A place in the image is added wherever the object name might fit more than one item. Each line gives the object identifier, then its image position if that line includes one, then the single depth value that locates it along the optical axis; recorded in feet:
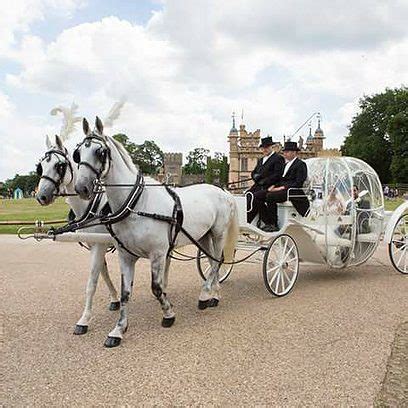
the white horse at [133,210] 16.58
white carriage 25.05
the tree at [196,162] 350.02
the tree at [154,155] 284.67
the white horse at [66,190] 17.78
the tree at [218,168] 276.21
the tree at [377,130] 203.00
